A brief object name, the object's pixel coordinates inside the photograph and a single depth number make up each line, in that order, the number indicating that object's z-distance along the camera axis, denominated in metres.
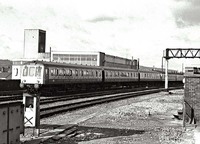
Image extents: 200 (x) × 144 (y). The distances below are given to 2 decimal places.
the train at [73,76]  26.92
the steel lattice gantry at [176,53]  42.52
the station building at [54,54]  87.31
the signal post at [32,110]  9.37
